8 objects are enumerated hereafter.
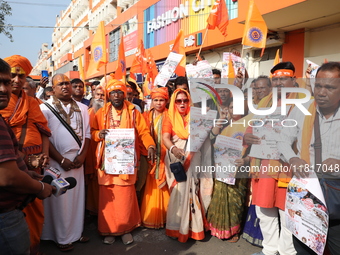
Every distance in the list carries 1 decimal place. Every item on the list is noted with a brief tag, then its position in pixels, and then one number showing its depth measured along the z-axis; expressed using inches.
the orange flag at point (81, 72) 322.3
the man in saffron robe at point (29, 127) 89.3
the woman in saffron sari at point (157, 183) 129.0
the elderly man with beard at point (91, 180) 134.0
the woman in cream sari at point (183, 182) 117.2
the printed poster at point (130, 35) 652.7
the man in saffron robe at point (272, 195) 92.8
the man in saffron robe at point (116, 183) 118.9
